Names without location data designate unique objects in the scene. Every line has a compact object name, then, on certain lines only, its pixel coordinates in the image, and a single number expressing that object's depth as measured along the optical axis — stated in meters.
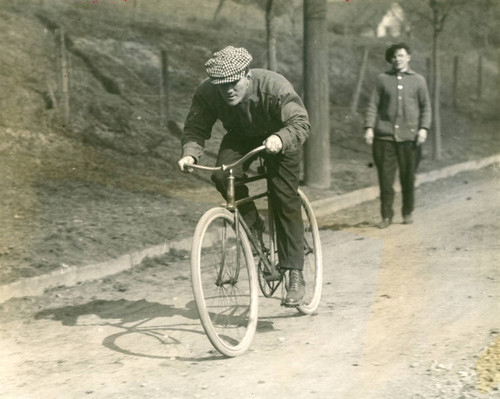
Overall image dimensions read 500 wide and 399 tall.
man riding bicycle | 5.23
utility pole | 11.75
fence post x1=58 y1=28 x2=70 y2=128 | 12.37
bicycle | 4.91
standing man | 9.81
